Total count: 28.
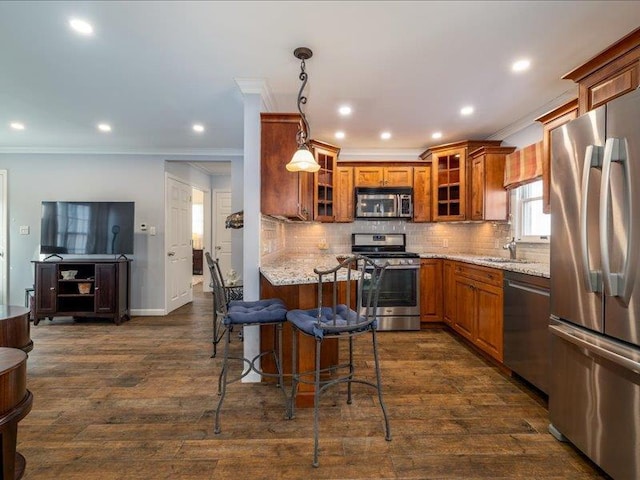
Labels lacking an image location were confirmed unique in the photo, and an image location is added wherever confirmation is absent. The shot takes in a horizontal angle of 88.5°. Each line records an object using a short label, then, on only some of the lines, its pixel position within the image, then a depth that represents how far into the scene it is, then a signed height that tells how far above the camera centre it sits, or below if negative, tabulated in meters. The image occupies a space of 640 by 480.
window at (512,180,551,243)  3.52 +0.34
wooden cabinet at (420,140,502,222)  4.29 +0.91
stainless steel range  4.20 -0.67
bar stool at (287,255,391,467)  1.83 -0.47
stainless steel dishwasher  2.37 -0.64
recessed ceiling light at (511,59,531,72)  2.50 +1.39
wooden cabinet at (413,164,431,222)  4.66 +0.74
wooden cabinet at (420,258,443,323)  4.28 -0.60
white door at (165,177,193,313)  5.14 -0.07
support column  2.75 +0.36
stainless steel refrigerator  1.47 -0.20
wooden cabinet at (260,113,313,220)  2.87 +0.69
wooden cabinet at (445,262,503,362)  2.96 -0.63
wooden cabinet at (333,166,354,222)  4.66 +0.69
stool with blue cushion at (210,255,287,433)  2.14 -0.48
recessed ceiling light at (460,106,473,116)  3.40 +1.41
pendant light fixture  2.33 +0.62
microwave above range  4.64 +0.59
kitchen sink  3.49 -0.17
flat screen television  4.64 +0.18
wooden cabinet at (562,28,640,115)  1.81 +1.03
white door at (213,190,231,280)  6.79 +0.21
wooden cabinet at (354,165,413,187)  4.67 +0.96
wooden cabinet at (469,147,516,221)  4.00 +0.73
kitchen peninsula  2.33 -0.38
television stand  4.48 -0.68
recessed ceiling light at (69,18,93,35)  2.04 +1.37
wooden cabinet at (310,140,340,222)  4.36 +0.84
